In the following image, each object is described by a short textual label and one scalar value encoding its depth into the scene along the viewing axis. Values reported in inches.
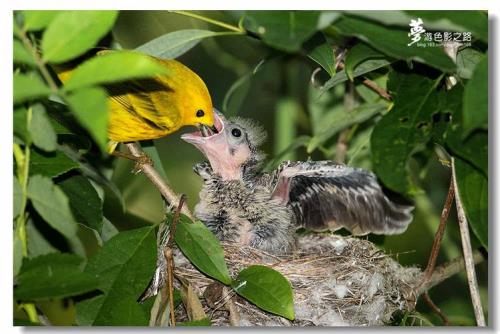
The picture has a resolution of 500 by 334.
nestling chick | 84.0
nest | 83.1
